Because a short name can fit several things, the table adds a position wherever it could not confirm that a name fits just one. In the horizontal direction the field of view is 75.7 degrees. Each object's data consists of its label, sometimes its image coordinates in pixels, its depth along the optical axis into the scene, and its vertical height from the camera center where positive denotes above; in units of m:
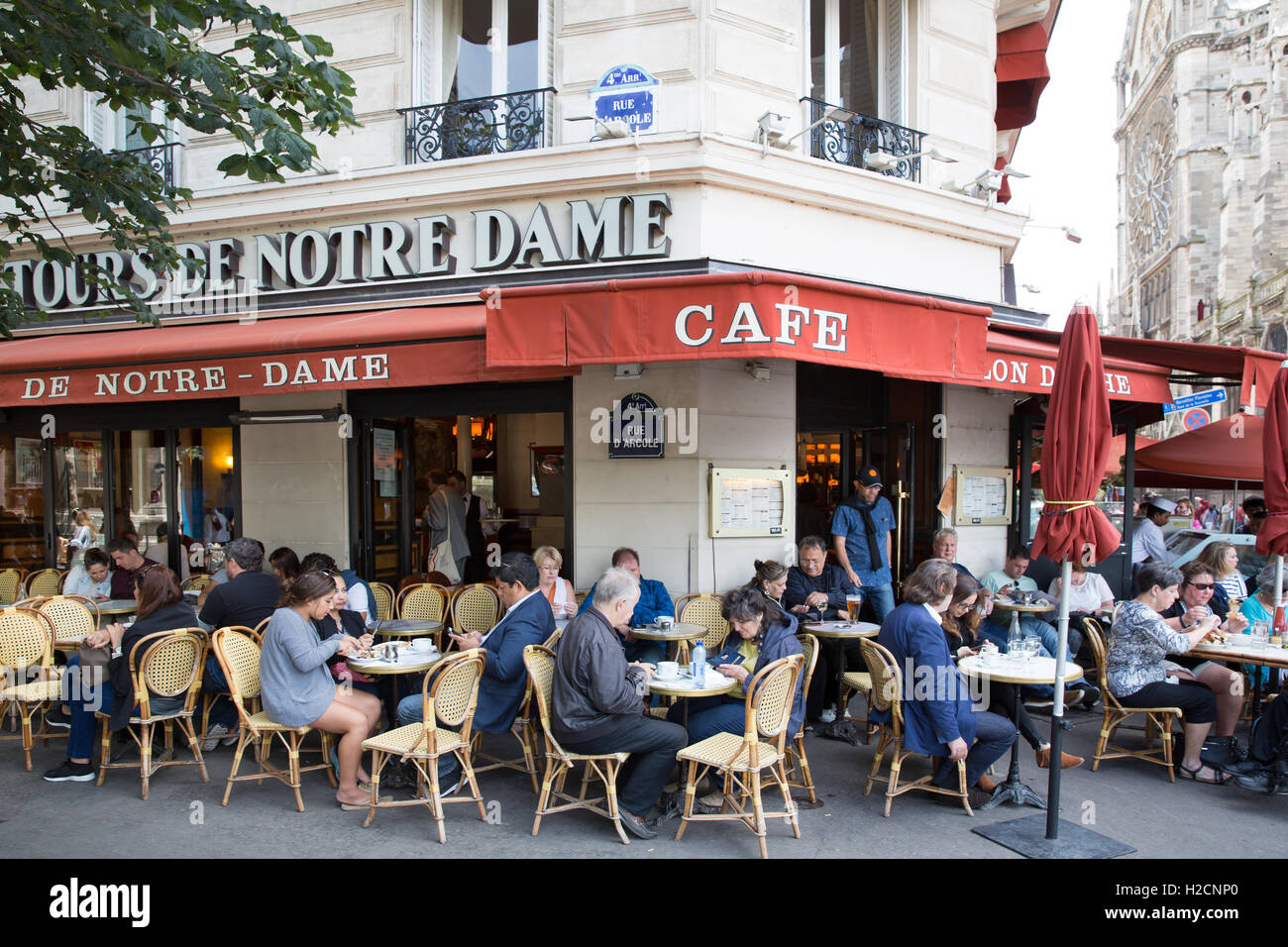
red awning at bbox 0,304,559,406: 6.11 +0.99
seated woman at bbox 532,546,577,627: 6.31 -0.79
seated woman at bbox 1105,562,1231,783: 5.26 -1.16
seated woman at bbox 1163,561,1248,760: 5.46 -1.25
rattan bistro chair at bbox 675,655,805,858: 4.12 -1.38
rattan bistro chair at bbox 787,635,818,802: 4.75 -1.53
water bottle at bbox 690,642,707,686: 4.66 -1.03
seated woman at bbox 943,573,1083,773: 5.02 -1.26
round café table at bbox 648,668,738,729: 4.46 -1.11
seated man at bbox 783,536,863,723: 6.38 -0.92
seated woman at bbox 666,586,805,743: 4.59 -0.98
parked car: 9.86 -0.84
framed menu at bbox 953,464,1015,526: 8.40 -0.12
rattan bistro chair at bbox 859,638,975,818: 4.62 -1.24
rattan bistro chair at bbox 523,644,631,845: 4.30 -1.50
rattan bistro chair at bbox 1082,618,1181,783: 5.32 -1.57
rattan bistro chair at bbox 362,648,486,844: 4.36 -1.36
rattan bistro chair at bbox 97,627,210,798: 4.95 -1.19
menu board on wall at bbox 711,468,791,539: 7.03 -0.16
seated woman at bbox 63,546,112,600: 7.50 -0.85
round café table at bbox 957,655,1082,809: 4.75 -1.11
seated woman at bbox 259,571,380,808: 4.57 -1.09
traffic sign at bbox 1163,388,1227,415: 9.16 +0.94
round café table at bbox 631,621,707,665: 5.80 -1.06
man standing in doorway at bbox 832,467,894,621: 7.39 -0.52
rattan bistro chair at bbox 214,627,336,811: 4.68 -1.33
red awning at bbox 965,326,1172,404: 6.55 +0.94
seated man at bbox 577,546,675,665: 6.26 -0.98
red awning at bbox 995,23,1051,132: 10.70 +5.57
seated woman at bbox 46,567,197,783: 5.06 -1.23
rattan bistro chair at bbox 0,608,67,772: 5.60 -1.17
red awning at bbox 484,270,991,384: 5.26 +1.07
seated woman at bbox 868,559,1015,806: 4.52 -1.16
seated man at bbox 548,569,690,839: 4.25 -1.13
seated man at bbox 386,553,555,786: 4.71 -0.96
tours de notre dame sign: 7.22 +2.22
